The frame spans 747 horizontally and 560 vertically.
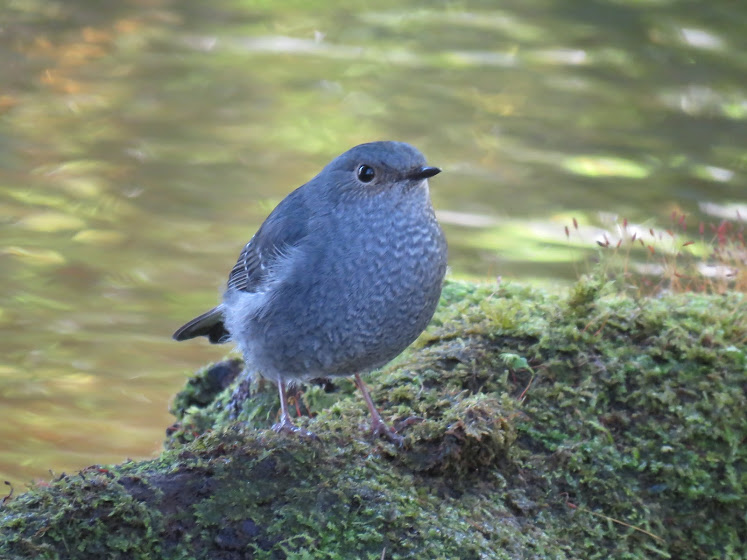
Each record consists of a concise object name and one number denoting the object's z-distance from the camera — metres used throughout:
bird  7.89
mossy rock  6.52
